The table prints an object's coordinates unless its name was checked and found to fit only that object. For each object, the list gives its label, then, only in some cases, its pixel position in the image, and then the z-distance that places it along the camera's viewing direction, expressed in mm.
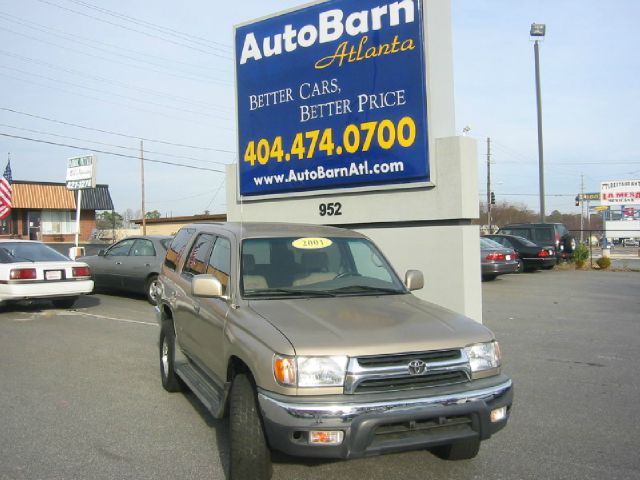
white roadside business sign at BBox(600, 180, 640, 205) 31828
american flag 20422
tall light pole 29812
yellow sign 5066
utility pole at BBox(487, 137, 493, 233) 50819
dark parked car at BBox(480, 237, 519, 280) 18016
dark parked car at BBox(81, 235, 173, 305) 13000
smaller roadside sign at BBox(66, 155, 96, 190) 22297
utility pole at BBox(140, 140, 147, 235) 42831
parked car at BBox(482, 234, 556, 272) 21719
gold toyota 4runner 3400
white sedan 11109
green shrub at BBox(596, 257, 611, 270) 22859
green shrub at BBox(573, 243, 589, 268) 23609
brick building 38906
